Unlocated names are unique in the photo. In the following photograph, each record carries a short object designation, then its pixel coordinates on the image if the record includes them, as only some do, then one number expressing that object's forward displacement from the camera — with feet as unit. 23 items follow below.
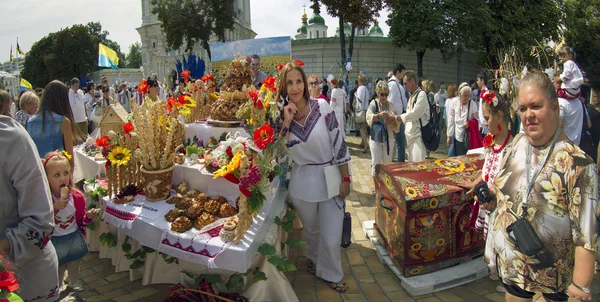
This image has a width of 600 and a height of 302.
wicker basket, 11.91
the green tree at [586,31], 93.05
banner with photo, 25.77
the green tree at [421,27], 75.00
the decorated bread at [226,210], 11.04
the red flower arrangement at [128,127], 11.97
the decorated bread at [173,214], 10.78
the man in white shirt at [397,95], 21.63
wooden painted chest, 11.38
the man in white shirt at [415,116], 18.38
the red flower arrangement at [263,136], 9.39
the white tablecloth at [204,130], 14.23
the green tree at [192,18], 108.27
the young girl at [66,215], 9.52
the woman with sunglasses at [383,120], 19.24
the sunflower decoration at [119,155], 11.98
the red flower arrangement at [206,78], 18.56
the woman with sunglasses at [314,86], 19.57
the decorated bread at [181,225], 10.22
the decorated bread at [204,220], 10.48
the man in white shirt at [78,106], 29.73
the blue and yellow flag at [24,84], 42.04
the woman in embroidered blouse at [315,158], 11.03
